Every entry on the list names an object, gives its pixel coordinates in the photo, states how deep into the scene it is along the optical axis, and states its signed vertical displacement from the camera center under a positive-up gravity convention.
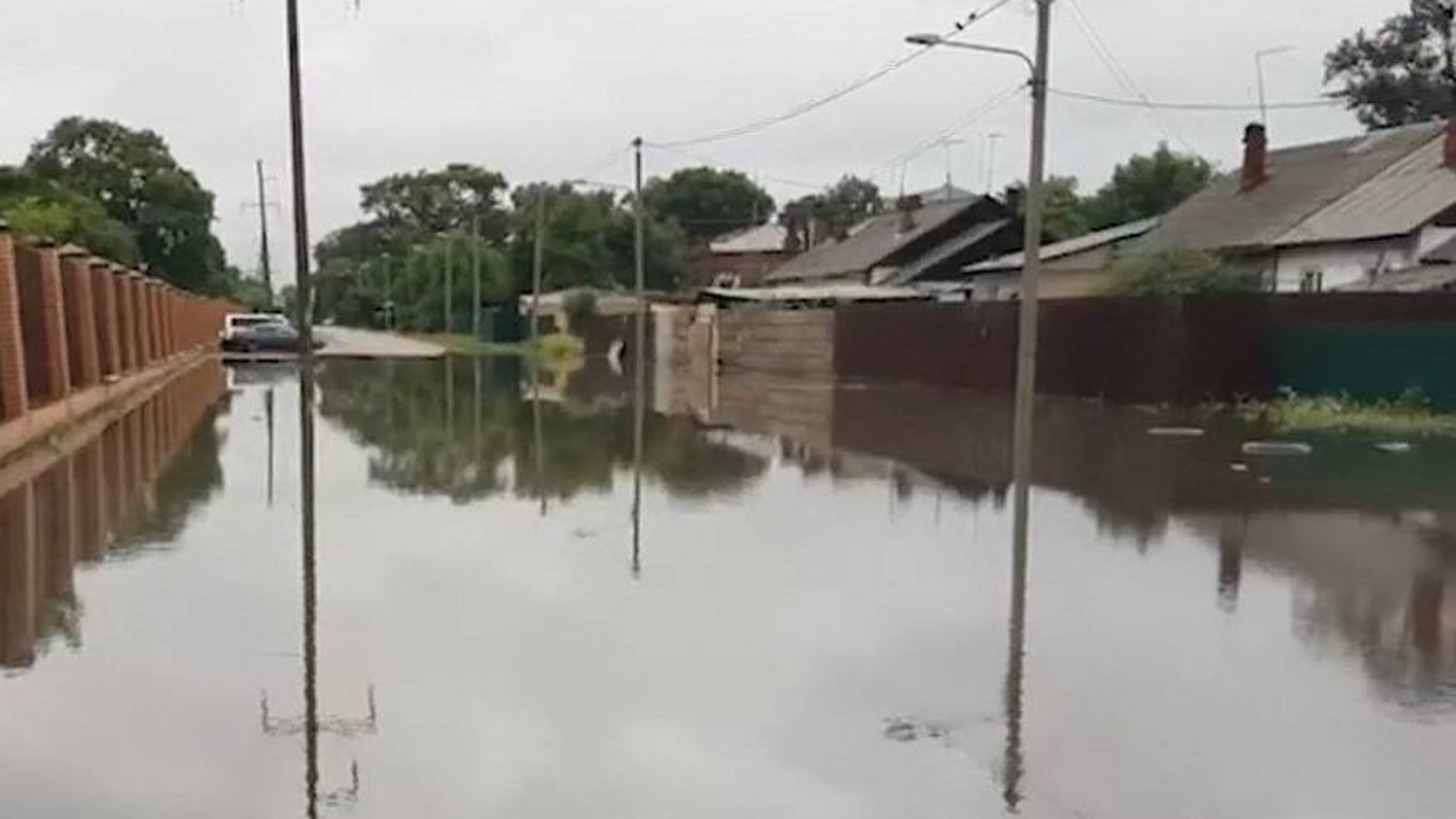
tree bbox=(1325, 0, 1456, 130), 57.47 +7.80
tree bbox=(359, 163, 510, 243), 114.31 +5.08
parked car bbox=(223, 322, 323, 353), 50.03 -2.11
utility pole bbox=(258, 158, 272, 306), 85.69 +0.84
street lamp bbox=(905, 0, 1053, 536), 15.02 +0.06
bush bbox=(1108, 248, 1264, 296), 30.12 +0.07
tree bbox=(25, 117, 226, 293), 79.00 +4.08
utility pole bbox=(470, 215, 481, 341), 75.50 -0.09
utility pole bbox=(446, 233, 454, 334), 82.81 -0.39
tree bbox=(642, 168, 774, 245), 111.06 +5.08
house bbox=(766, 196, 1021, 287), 60.06 +1.29
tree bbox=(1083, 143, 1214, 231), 69.88 +4.14
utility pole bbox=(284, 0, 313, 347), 40.00 +2.23
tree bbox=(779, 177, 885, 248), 89.12 +4.10
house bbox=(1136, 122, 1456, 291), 33.59 +1.63
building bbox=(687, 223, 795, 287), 95.00 +1.07
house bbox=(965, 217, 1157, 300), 43.69 +0.33
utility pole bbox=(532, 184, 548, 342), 63.69 +0.34
